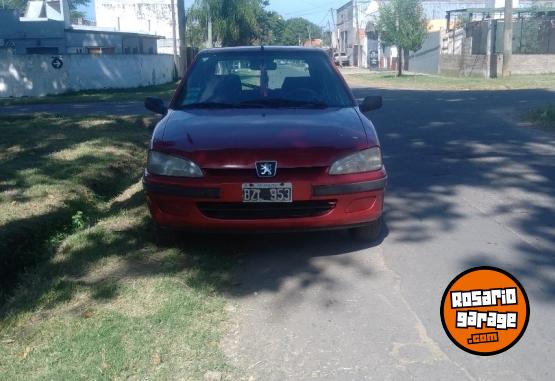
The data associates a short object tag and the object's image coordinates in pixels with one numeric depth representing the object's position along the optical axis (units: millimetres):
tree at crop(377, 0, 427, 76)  39156
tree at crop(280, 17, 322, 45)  108650
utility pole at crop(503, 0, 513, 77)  29906
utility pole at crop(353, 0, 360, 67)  68819
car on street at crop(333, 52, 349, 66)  69950
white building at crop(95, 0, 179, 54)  49719
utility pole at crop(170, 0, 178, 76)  36978
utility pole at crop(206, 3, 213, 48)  41981
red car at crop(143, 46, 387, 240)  4754
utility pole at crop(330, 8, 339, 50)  90000
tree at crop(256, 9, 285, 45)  56406
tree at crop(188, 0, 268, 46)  48062
